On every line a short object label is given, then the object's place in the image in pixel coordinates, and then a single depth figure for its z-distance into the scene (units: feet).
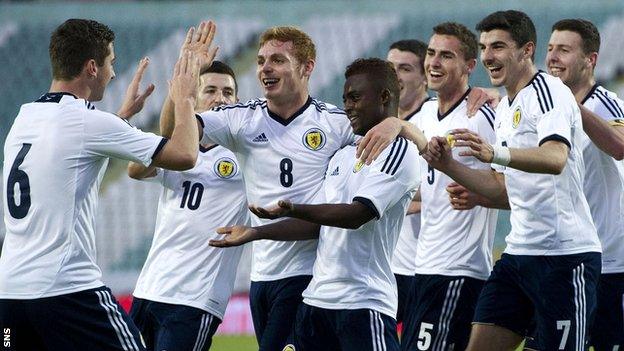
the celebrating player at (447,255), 52.47
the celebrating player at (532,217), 46.44
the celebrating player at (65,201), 39.19
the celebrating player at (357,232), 41.98
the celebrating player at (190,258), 49.88
